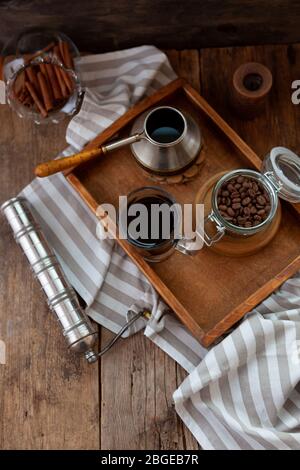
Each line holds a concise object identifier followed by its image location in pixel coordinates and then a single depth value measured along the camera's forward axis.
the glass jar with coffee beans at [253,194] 0.91
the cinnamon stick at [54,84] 1.03
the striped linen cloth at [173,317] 0.91
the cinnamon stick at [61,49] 1.04
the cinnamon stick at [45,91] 1.02
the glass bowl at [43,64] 1.03
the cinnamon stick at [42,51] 1.05
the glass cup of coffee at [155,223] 0.93
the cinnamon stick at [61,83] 1.03
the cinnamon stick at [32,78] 1.03
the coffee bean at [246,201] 0.92
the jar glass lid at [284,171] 0.91
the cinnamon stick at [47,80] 1.03
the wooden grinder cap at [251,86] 0.98
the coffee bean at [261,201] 0.92
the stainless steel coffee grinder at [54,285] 0.96
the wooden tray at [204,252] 0.93
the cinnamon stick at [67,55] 1.04
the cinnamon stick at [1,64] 1.06
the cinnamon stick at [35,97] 1.02
